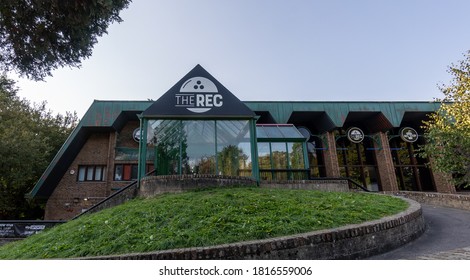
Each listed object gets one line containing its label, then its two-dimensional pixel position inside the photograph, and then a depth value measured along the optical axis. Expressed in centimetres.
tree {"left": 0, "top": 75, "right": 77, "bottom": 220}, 1844
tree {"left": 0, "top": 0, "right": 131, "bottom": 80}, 741
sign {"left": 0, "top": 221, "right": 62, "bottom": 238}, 1175
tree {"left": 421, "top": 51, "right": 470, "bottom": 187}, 1270
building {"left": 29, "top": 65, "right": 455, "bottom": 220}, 1349
